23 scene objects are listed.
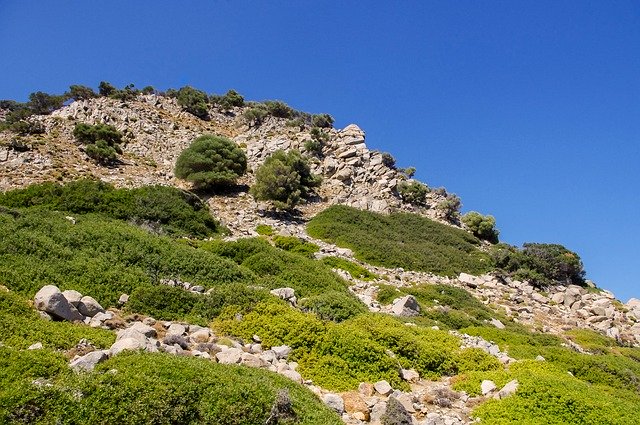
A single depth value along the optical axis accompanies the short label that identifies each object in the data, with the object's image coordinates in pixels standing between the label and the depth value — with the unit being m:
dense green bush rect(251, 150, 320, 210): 40.31
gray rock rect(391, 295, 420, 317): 20.82
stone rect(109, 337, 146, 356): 8.46
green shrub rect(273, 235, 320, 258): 30.57
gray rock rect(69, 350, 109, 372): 7.68
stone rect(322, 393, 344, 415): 9.49
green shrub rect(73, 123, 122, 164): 38.72
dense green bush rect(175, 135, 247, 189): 40.56
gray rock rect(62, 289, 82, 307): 11.08
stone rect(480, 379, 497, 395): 11.29
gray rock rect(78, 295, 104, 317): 11.12
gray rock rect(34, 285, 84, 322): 10.41
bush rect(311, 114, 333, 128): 61.03
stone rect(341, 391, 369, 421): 9.57
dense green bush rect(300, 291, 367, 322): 15.64
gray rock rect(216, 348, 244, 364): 9.90
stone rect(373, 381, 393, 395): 10.75
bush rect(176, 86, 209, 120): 58.31
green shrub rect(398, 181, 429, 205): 51.75
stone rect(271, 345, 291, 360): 11.65
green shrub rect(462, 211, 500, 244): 48.97
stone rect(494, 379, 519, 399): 10.72
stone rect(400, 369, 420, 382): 12.10
